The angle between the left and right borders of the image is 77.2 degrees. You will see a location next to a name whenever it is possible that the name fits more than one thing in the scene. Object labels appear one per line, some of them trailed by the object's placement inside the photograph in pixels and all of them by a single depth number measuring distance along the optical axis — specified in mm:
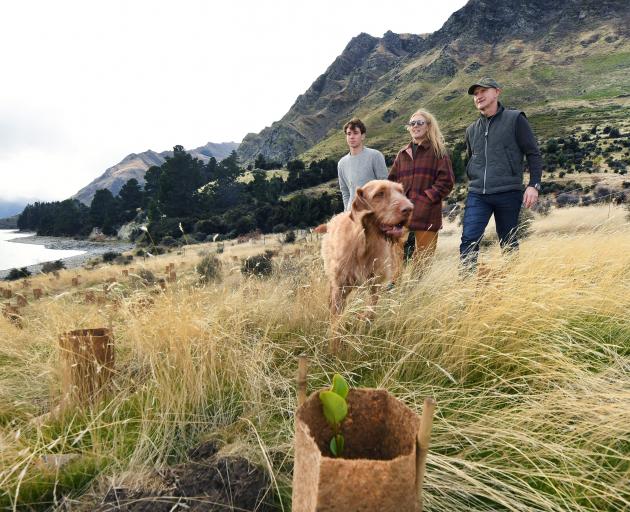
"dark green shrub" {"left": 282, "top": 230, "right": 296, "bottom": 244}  23208
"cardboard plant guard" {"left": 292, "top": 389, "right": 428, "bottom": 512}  843
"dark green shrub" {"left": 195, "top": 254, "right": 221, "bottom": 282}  11677
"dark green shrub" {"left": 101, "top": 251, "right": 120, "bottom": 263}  26453
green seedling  951
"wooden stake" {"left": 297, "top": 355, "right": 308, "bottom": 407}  1068
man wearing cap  3977
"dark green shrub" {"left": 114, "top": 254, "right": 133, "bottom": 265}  23797
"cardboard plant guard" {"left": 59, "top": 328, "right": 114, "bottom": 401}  2418
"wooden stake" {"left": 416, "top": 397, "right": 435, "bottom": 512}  821
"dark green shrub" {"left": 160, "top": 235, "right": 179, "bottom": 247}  30406
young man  4340
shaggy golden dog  2891
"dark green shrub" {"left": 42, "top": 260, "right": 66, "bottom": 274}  23406
